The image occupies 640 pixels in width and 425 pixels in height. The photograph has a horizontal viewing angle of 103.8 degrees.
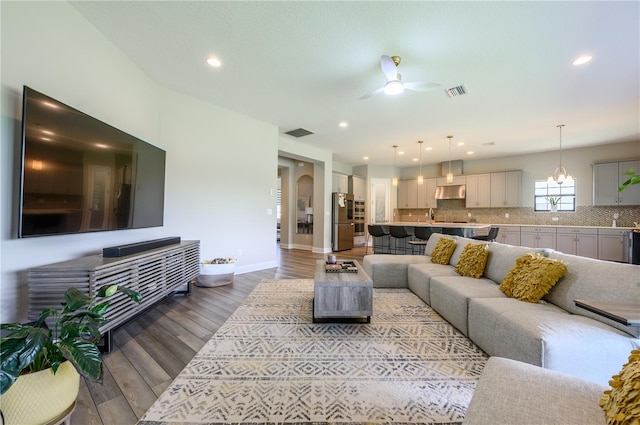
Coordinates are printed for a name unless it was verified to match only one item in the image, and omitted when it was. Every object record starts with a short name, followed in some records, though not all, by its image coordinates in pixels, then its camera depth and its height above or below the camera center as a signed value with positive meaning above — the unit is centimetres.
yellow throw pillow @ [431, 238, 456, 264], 358 -49
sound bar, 235 -36
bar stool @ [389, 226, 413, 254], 568 -51
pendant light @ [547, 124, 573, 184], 495 +86
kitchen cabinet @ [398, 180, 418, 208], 892 +85
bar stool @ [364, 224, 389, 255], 604 -55
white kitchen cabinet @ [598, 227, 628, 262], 543 -53
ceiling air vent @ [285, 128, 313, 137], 551 +188
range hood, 791 +85
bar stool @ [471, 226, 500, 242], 504 -37
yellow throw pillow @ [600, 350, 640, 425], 65 -49
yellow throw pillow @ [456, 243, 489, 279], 288 -50
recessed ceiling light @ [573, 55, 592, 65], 279 +181
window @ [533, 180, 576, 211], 654 +67
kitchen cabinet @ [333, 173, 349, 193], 816 +111
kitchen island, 518 -34
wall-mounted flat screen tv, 176 +34
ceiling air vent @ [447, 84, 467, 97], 353 +184
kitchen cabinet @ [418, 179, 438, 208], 852 +80
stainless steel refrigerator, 773 -20
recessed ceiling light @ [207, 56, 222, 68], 297 +184
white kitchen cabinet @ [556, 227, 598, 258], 577 -51
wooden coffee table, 252 -83
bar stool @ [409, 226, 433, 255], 558 -40
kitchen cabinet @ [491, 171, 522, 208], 713 +87
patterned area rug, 145 -113
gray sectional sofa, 151 -71
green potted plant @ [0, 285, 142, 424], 106 -72
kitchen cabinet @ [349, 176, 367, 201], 859 +100
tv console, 185 -57
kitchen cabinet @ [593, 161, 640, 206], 568 +82
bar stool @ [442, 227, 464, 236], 518 -27
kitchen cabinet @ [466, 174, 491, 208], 755 +84
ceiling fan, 260 +150
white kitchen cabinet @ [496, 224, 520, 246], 680 -45
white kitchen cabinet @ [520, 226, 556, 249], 635 -46
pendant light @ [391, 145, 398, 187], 618 +189
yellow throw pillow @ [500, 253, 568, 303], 204 -49
